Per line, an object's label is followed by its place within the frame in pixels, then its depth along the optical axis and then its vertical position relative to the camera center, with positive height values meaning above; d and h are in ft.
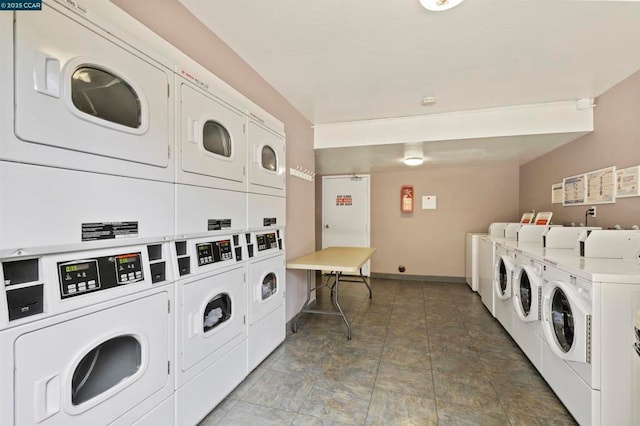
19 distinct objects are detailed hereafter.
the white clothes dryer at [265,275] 7.18 -1.79
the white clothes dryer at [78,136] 2.81 +0.98
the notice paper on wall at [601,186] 8.48 +0.83
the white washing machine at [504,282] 9.14 -2.53
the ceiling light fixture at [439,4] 5.07 +3.90
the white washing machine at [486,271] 11.29 -2.69
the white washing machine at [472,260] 14.43 -2.64
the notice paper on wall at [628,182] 7.50 +0.84
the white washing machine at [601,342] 4.94 -2.40
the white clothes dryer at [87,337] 2.86 -1.55
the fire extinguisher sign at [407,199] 17.58 +0.85
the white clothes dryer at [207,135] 5.00 +1.64
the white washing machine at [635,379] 4.86 -2.98
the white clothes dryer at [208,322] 4.98 -2.28
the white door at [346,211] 18.47 +0.10
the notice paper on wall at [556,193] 11.64 +0.81
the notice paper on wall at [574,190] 9.96 +0.82
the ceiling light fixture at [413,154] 11.95 +2.81
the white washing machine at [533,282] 7.09 -1.96
